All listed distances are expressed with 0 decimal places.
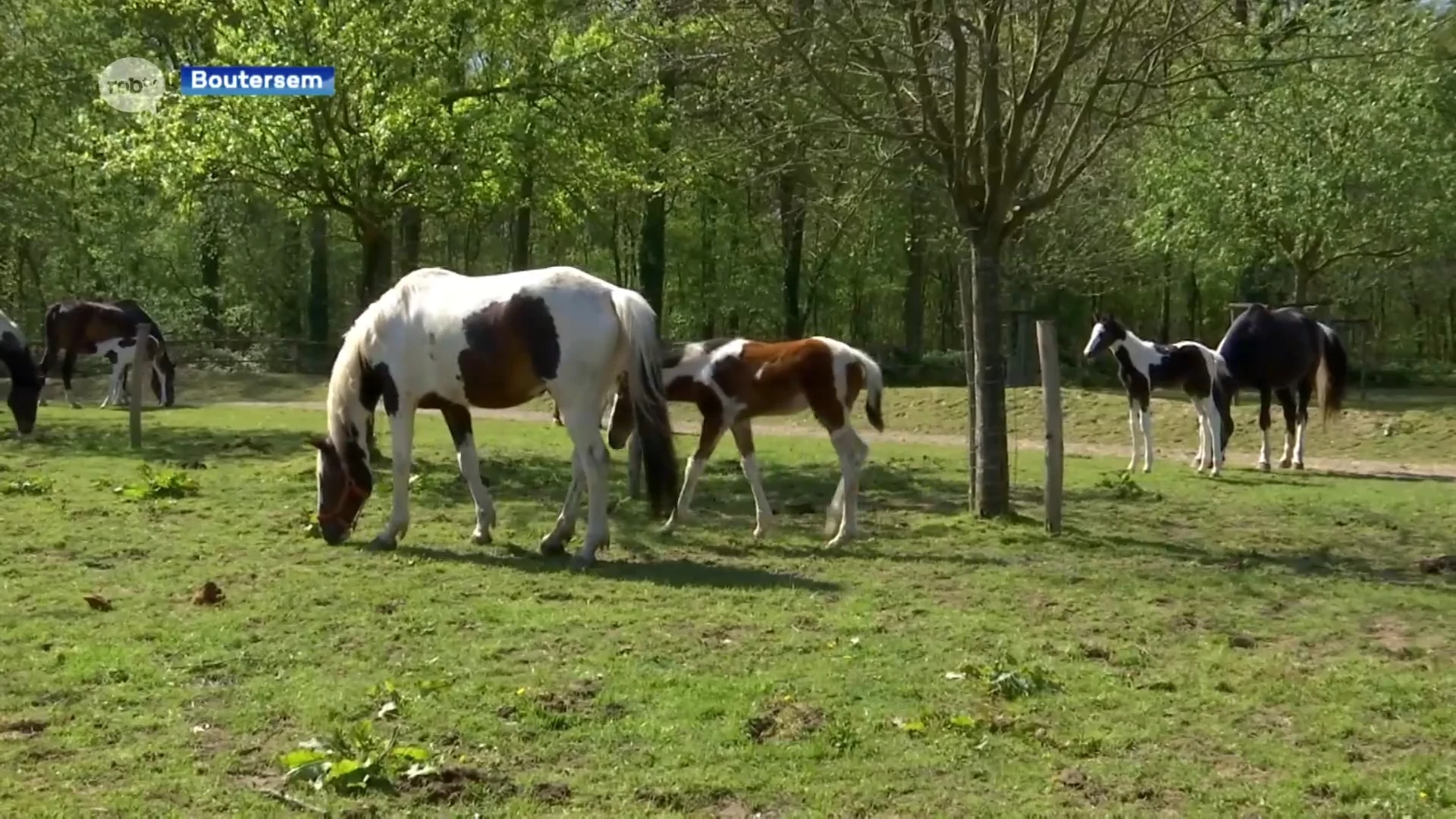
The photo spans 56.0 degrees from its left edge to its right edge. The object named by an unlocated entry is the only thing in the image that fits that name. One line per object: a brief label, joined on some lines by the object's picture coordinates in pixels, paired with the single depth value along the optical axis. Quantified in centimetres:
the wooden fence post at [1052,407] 1103
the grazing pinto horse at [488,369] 946
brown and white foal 1082
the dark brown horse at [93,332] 2523
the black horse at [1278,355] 1816
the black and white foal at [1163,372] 1739
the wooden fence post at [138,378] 1700
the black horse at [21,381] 1809
